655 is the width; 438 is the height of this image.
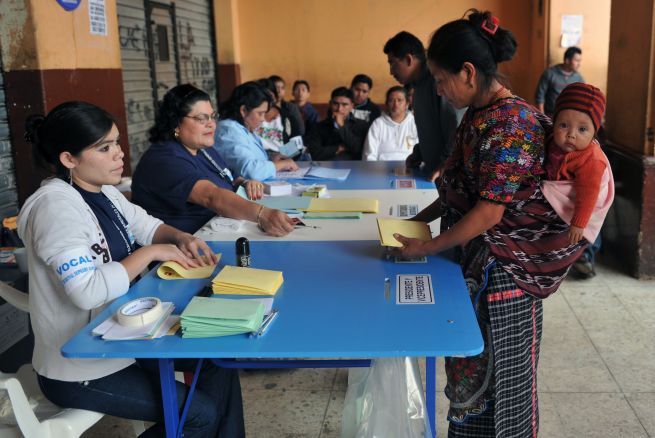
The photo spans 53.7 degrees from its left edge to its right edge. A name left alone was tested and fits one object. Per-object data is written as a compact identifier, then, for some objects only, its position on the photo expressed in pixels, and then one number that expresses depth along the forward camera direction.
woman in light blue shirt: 3.54
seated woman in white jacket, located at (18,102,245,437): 1.66
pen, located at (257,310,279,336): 1.56
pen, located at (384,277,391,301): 1.79
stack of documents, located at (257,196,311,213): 2.80
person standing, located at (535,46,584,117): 7.27
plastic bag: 1.95
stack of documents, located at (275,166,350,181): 3.73
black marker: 2.05
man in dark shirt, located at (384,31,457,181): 3.41
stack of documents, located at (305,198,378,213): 2.73
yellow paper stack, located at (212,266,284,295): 1.81
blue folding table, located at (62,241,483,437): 1.47
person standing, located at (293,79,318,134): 6.86
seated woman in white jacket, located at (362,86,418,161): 5.11
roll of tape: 1.57
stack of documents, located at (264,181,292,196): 3.26
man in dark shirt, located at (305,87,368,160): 5.71
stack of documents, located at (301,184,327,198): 3.12
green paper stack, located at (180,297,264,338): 1.54
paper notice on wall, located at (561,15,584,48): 7.78
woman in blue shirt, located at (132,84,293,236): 2.57
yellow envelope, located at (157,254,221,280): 1.97
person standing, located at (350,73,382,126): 6.05
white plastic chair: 1.63
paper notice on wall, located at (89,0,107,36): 4.25
